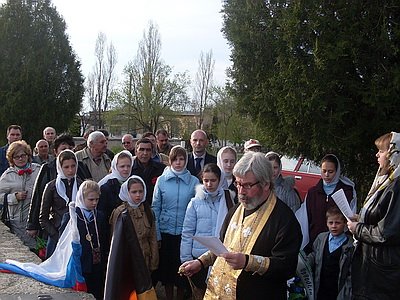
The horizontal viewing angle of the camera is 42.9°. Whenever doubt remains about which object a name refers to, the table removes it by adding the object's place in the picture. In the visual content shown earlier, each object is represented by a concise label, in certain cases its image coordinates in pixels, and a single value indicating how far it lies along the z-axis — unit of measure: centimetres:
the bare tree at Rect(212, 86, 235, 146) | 4779
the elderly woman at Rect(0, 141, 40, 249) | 632
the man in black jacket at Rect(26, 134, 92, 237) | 592
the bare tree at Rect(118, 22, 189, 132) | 4566
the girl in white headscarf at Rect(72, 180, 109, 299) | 495
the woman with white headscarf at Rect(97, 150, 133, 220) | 552
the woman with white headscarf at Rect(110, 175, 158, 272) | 539
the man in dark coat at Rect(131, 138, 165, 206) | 654
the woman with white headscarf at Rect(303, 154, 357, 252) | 538
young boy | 466
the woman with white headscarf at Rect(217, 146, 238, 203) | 590
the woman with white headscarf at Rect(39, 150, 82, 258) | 561
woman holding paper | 352
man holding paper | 290
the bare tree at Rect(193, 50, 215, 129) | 5248
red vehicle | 1213
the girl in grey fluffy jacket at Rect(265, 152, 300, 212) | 583
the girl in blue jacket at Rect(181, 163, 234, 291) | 531
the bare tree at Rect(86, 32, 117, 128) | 5044
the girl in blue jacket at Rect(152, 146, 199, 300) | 589
